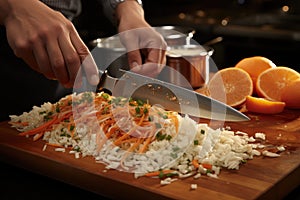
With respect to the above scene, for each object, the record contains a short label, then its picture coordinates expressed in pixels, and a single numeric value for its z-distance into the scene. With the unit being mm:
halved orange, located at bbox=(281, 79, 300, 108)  1029
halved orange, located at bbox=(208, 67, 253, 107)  1056
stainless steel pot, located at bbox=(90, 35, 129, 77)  1072
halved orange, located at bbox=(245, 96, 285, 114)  1019
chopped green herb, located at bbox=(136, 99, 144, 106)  918
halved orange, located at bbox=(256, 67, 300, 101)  1064
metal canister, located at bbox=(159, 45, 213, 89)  1125
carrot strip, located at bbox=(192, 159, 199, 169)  824
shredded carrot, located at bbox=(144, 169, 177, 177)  812
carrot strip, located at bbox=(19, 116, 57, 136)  946
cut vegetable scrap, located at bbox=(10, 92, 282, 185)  828
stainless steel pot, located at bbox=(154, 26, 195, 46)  1274
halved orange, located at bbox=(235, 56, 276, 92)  1109
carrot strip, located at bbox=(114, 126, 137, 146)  858
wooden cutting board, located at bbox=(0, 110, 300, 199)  775
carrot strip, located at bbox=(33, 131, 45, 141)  929
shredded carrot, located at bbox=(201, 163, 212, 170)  823
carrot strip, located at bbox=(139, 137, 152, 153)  843
